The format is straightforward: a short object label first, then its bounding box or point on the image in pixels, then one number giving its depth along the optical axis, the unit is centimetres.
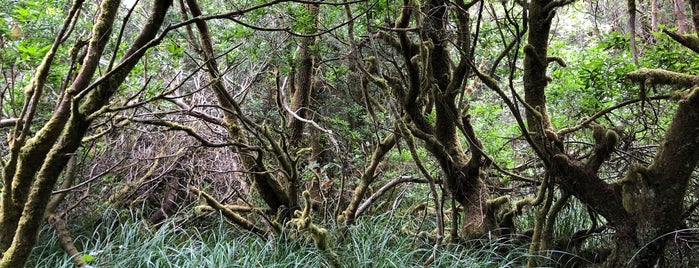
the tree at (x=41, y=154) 197
